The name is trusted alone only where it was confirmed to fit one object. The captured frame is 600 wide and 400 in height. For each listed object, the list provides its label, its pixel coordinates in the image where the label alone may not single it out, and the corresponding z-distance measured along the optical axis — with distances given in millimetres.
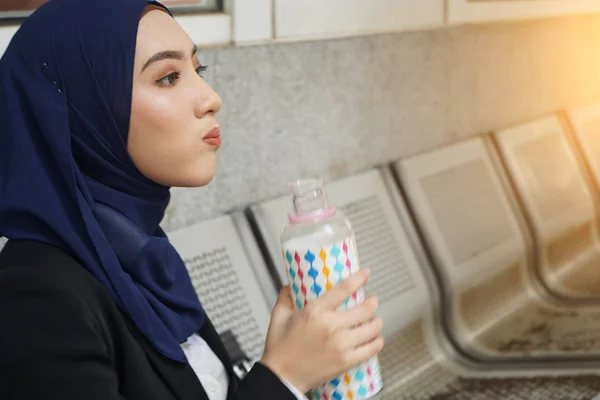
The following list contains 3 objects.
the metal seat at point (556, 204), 2693
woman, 938
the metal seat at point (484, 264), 2189
